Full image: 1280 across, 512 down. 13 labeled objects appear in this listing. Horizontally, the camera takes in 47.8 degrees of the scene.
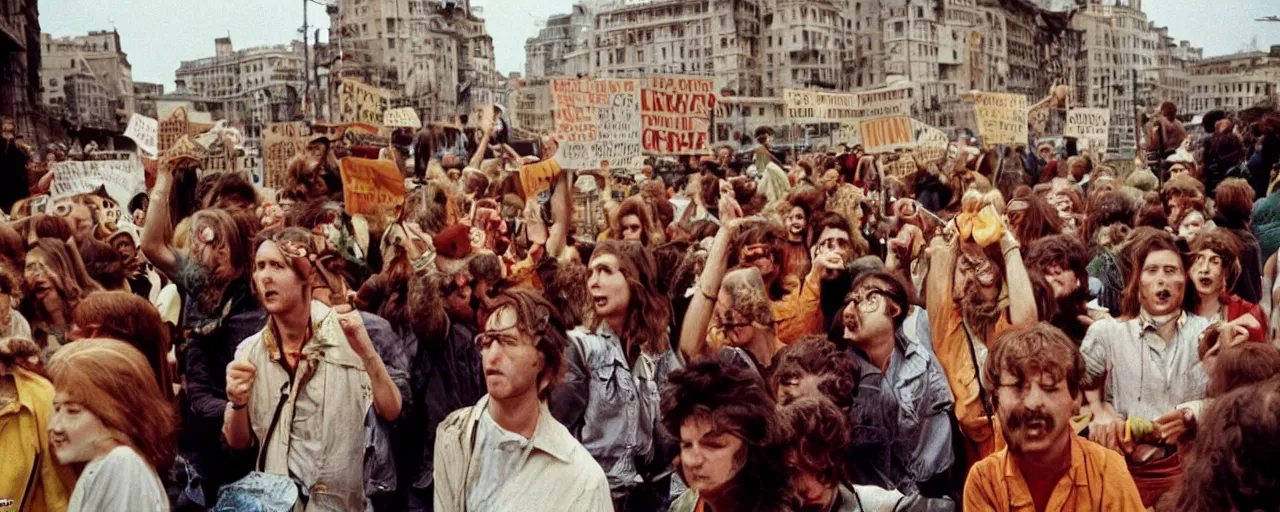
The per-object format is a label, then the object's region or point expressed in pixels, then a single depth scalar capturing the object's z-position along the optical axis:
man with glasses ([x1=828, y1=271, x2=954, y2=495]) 5.19
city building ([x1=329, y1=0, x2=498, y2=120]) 27.78
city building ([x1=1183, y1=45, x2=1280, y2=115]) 28.75
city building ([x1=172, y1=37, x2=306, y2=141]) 22.23
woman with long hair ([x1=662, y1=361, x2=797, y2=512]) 3.85
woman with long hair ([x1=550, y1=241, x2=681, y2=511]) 5.63
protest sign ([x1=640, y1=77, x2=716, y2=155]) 13.00
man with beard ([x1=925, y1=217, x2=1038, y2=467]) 5.74
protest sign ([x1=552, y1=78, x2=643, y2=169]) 11.80
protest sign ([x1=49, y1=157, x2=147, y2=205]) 10.73
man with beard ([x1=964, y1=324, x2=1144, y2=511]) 3.98
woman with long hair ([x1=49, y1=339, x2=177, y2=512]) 4.04
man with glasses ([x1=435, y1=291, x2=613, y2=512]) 4.09
